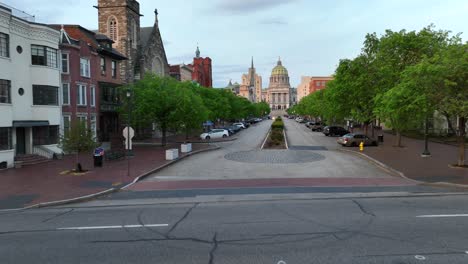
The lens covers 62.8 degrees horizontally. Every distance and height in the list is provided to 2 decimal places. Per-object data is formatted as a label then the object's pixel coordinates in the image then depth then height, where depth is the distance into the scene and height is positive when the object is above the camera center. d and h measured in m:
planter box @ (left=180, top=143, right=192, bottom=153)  34.53 -2.78
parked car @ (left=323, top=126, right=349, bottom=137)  58.81 -2.27
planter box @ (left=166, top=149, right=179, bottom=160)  29.00 -2.85
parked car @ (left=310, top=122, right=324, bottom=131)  73.50 -2.05
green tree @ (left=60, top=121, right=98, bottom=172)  23.82 -1.39
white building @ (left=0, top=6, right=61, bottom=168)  26.58 +2.28
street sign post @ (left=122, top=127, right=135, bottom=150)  22.39 -0.96
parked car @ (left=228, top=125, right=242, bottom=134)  69.04 -2.16
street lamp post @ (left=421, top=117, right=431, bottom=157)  30.03 -3.01
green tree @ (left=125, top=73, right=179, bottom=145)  37.94 +1.42
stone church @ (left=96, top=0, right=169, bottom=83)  51.84 +11.70
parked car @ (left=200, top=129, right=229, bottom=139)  54.72 -2.49
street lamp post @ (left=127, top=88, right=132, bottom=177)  22.39 -1.20
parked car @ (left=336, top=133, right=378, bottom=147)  39.91 -2.52
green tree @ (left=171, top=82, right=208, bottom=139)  38.34 +0.72
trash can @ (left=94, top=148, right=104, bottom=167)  25.45 -2.61
